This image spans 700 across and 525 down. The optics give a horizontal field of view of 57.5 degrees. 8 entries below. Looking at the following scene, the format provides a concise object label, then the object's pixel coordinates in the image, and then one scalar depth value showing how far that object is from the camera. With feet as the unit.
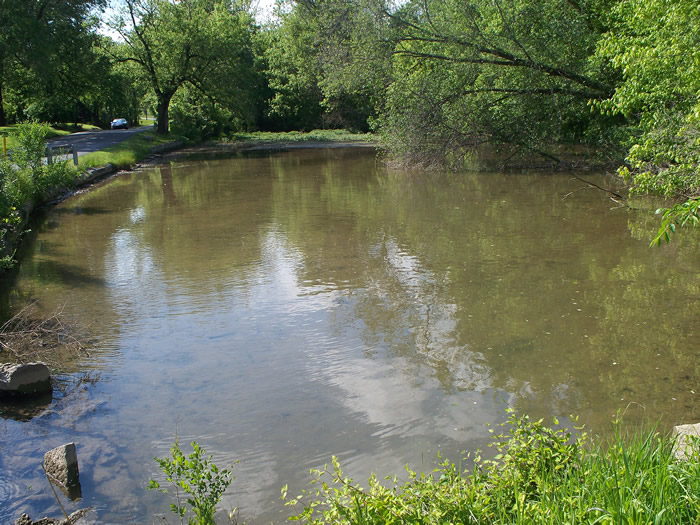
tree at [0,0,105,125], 105.50
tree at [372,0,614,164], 64.69
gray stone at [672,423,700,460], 12.84
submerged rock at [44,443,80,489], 17.02
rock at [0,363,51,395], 21.91
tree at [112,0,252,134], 133.69
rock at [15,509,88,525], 15.06
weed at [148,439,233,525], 13.48
